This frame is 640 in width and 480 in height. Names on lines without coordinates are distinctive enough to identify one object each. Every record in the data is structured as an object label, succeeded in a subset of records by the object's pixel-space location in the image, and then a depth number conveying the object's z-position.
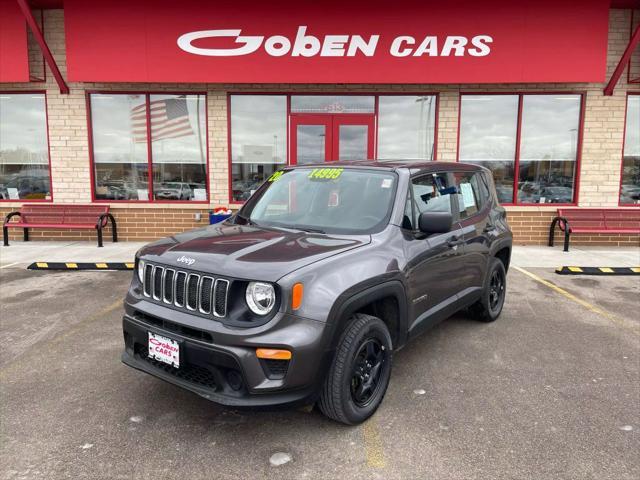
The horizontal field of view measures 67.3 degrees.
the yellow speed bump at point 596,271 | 7.86
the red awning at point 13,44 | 9.84
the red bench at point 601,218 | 10.41
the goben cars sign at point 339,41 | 9.49
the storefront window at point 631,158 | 10.57
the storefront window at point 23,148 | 10.84
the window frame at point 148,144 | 10.60
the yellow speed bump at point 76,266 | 7.89
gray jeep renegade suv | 2.70
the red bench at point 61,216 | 10.50
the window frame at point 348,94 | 10.45
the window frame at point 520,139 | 10.44
